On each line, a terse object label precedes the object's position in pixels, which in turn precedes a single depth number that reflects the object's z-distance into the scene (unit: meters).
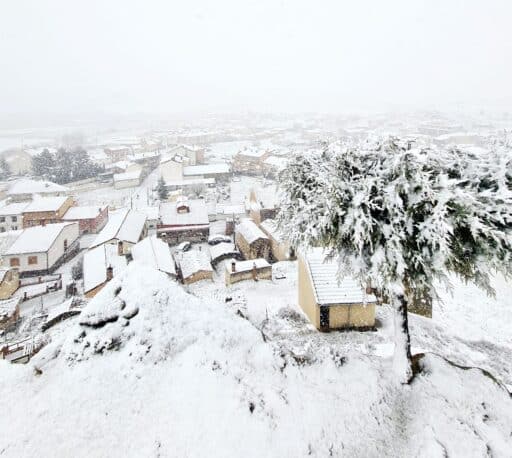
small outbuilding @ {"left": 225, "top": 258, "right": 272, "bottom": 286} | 32.75
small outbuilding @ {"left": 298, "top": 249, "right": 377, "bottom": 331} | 21.53
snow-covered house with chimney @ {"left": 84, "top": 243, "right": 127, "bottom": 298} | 30.31
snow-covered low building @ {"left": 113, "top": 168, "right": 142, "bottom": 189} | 78.81
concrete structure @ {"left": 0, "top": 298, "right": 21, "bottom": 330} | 27.86
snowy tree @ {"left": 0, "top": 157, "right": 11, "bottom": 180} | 91.79
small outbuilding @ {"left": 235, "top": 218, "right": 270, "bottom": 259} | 41.31
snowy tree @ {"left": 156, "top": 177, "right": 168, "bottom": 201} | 70.75
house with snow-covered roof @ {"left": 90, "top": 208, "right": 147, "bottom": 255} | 39.56
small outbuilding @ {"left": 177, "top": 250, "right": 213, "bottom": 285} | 34.81
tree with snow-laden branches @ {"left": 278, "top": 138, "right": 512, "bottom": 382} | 8.17
